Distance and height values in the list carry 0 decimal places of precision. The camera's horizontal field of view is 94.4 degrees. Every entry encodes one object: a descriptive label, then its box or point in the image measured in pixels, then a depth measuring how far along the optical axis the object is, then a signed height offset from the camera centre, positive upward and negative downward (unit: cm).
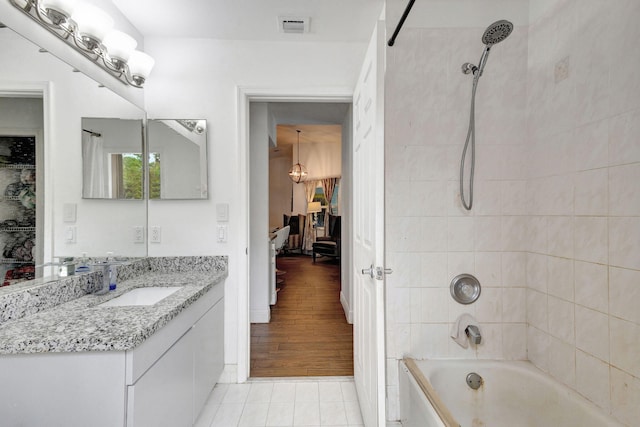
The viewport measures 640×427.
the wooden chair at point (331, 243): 636 -66
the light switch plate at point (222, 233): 210 -14
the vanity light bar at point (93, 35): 132 +91
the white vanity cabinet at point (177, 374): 105 -71
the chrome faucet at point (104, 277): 153 -33
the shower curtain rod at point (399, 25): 125 +88
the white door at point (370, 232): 129 -10
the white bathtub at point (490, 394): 142 -95
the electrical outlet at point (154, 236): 208 -16
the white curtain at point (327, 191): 719 +55
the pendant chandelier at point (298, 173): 664 +92
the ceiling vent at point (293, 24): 187 +122
